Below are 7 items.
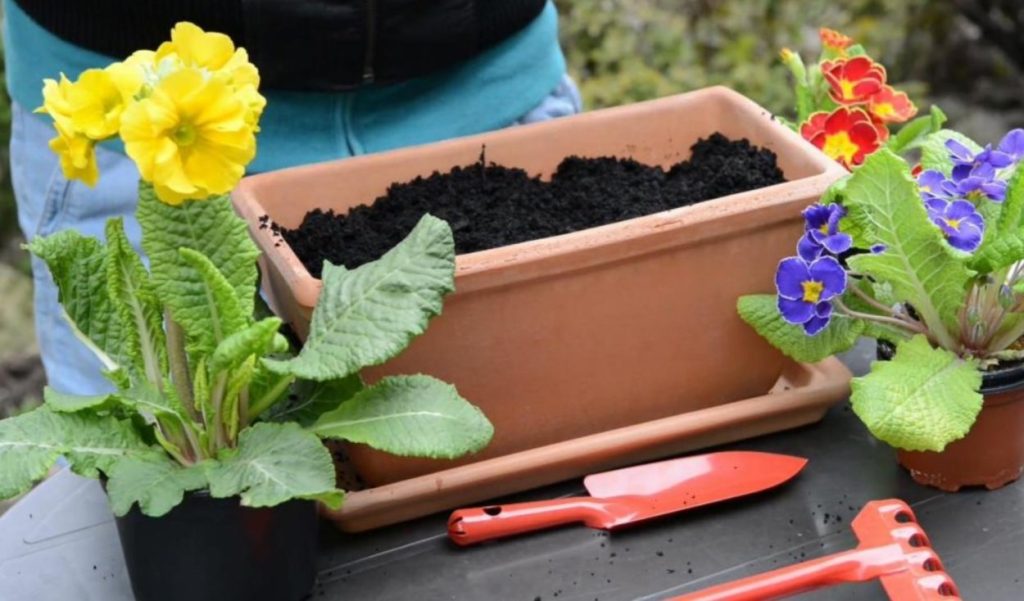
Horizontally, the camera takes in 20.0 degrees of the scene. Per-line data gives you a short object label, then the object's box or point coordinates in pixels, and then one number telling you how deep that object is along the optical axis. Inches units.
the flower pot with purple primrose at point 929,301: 69.7
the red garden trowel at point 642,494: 71.0
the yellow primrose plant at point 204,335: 64.8
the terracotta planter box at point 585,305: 70.8
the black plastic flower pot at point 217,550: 67.5
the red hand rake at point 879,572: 67.2
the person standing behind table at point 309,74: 78.9
